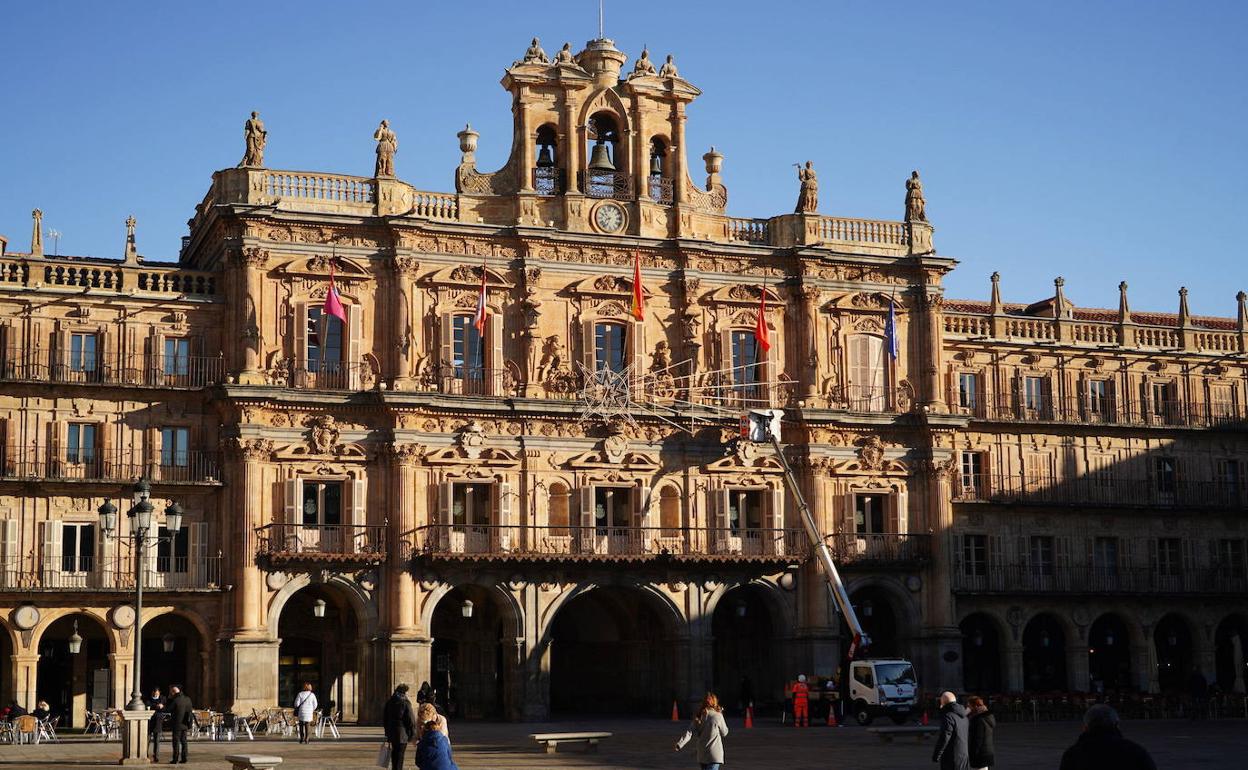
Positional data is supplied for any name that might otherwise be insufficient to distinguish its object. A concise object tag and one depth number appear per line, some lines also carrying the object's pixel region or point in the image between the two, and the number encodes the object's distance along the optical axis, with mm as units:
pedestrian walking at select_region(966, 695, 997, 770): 24250
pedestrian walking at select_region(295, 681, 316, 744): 45438
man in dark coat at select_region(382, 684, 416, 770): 30594
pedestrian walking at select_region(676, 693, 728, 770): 26297
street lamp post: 37219
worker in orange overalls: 53719
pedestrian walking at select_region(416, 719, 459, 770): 20469
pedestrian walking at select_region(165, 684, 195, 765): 36938
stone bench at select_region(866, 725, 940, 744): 42938
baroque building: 55562
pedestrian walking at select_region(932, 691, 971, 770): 23938
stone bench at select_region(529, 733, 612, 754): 41344
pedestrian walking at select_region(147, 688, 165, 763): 37656
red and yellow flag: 58781
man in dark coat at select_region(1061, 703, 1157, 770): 14789
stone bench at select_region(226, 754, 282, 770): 31516
